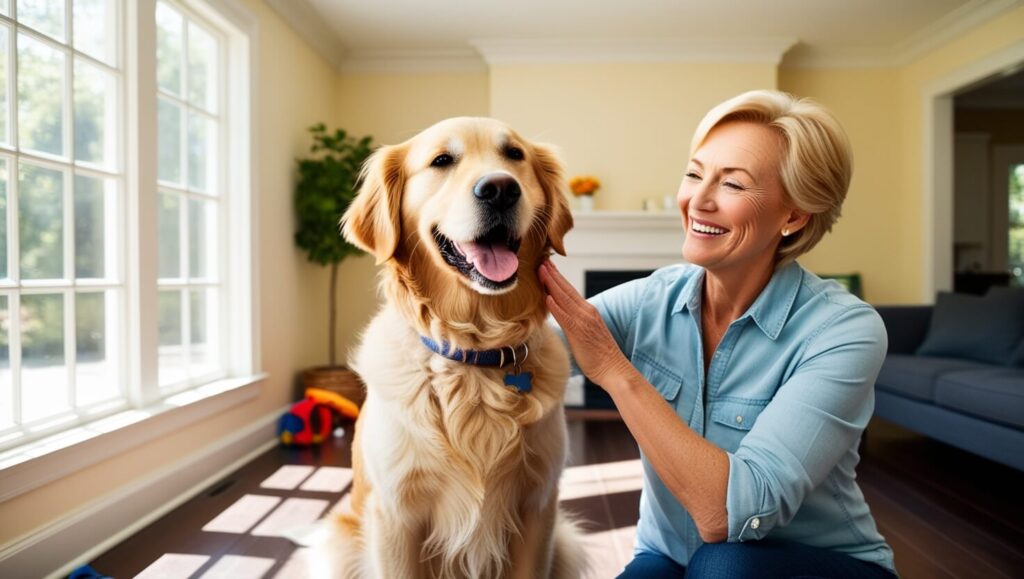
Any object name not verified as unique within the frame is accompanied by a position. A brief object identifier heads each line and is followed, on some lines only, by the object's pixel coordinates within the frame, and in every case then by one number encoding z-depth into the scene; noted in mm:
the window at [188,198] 2918
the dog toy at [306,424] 3625
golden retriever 1187
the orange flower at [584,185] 4879
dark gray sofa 2719
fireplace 4816
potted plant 4160
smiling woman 1051
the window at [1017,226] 7277
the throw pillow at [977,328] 3445
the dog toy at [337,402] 3861
